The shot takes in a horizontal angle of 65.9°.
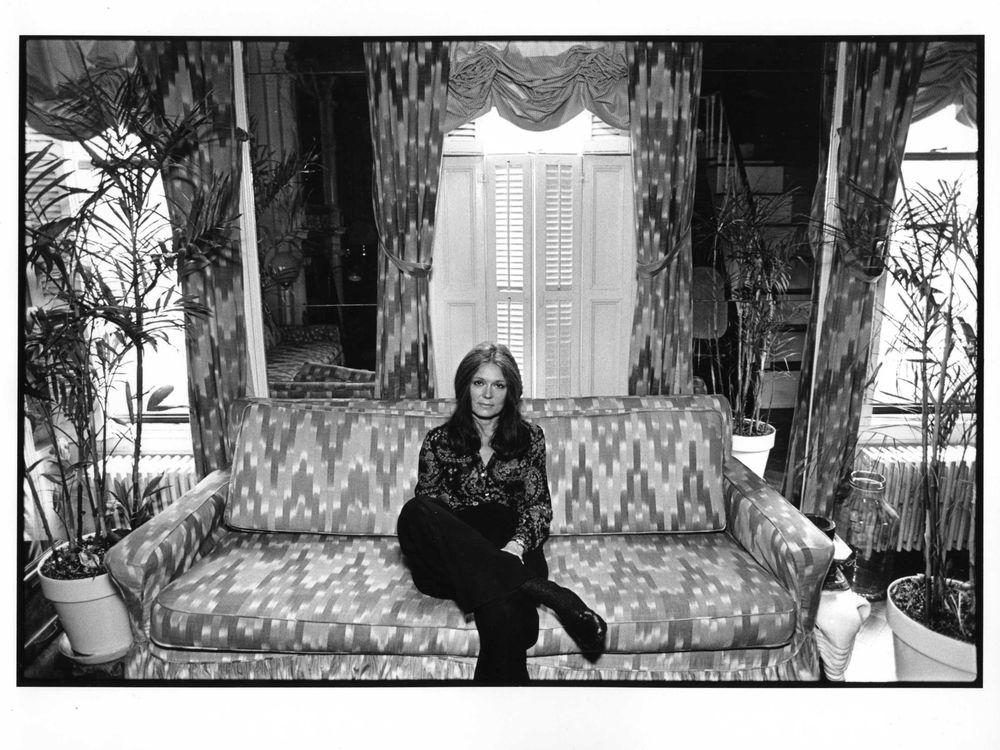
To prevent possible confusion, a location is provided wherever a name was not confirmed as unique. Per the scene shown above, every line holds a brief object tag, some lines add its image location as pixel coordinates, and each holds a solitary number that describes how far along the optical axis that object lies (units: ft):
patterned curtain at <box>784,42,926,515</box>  9.71
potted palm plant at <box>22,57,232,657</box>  7.93
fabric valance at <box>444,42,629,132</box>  10.36
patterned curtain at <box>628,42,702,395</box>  10.34
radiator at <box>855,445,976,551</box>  7.70
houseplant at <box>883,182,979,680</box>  7.63
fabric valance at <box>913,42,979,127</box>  7.39
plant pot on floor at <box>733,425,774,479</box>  10.37
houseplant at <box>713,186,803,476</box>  10.30
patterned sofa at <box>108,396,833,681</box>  7.45
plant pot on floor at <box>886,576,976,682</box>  7.54
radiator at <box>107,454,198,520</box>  10.54
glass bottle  9.46
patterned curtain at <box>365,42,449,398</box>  10.32
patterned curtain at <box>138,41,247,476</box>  9.55
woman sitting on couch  7.20
